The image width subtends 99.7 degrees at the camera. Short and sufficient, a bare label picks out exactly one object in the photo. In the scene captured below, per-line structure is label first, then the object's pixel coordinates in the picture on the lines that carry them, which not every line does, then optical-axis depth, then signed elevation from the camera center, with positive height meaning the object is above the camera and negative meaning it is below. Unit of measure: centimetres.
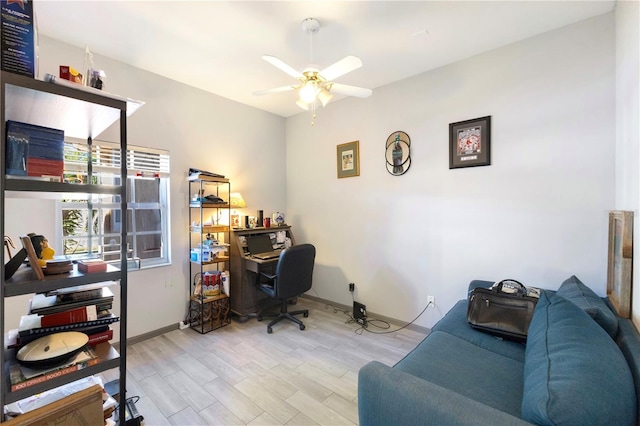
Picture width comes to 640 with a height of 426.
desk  333 -87
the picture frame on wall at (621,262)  150 -33
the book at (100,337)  122 -59
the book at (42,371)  95 -61
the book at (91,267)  115 -25
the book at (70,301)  114 -41
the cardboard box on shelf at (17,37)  88 +58
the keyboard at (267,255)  334 -59
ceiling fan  189 +99
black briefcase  182 -73
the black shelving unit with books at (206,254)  311 -54
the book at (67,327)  110 -51
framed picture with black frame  259 +64
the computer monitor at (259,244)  349 -47
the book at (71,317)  115 -47
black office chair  305 -81
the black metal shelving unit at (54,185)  91 +9
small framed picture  357 +66
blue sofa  83 -65
